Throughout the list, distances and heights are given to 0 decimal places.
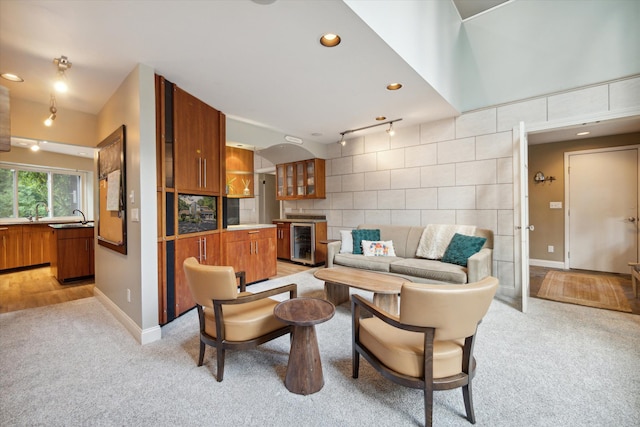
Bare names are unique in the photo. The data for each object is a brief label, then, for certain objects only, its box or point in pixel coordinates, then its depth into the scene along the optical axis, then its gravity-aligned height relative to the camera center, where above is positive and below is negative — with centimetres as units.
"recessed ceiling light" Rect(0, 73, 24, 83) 262 +135
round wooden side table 174 -96
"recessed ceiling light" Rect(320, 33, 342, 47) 210 +136
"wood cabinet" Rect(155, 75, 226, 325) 273 +38
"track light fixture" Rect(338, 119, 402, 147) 431 +142
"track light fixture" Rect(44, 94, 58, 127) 277 +124
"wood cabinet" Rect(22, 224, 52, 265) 527 -63
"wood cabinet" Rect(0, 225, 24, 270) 498 -64
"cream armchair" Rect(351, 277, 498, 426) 133 -77
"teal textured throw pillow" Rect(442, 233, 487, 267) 347 -52
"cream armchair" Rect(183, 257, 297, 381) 177 -76
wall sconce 512 +59
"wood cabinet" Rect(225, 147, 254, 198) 460 +68
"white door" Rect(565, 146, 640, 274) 440 -1
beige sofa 320 -73
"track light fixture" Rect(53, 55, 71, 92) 231 +130
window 544 +47
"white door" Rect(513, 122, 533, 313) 311 +4
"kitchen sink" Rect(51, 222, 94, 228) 448 -22
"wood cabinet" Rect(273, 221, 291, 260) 602 -67
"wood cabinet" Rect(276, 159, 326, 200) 574 +69
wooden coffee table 259 -75
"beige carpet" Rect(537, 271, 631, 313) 328 -116
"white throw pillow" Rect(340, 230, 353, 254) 448 -56
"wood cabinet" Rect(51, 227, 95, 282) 432 -67
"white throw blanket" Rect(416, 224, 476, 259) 389 -43
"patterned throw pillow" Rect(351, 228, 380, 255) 442 -44
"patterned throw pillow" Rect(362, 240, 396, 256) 425 -61
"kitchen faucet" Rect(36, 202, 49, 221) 581 +11
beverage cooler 562 -70
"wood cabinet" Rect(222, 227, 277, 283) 391 -64
